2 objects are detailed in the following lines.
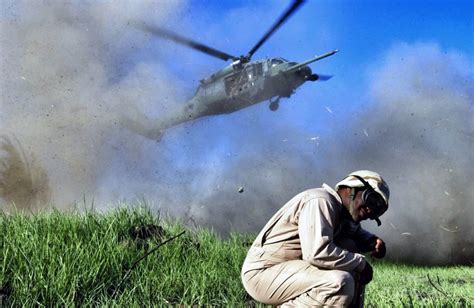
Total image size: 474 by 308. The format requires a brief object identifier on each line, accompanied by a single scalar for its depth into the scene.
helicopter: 20.33
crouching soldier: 3.63
